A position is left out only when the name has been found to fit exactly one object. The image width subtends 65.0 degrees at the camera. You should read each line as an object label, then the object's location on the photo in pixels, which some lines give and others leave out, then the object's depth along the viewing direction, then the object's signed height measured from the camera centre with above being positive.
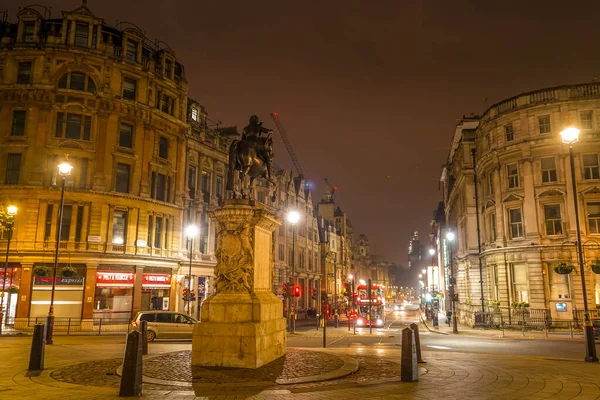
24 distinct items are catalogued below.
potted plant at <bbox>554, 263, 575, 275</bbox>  31.22 +1.47
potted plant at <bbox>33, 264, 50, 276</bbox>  31.77 +1.13
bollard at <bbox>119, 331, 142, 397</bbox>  9.23 -1.56
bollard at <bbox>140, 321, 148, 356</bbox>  15.10 -1.43
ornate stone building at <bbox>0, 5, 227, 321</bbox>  34.41 +9.45
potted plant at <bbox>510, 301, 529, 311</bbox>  35.68 -1.12
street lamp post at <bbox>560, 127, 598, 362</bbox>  15.97 -0.98
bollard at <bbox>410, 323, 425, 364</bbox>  12.00 -1.11
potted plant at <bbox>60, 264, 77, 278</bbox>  32.31 +1.04
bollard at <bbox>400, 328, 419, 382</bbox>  10.94 -1.59
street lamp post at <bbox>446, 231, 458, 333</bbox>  34.91 +2.62
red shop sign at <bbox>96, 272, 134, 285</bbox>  35.78 +0.74
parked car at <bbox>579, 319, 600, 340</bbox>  28.61 -2.18
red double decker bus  44.47 -2.22
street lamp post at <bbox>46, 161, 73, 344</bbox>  21.44 -1.80
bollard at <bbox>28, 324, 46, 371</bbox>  12.57 -1.67
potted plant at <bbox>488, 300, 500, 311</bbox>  38.30 -1.15
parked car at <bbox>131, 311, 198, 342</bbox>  25.02 -1.92
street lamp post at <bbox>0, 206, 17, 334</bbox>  25.88 +3.76
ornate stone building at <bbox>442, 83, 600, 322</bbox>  34.72 +7.18
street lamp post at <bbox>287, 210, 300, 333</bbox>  31.58 +0.23
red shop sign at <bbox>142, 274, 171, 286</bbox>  38.78 +0.73
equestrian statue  14.08 +4.01
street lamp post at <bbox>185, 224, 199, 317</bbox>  42.47 +4.84
